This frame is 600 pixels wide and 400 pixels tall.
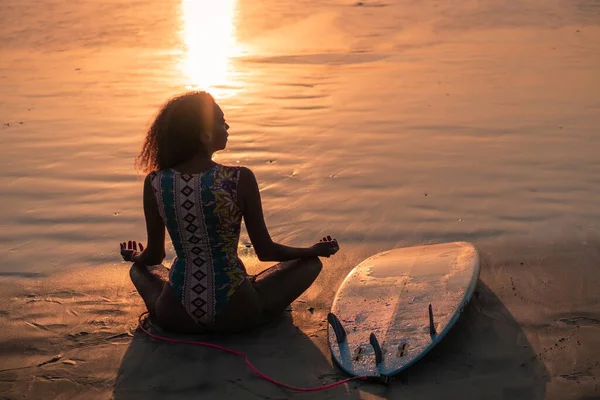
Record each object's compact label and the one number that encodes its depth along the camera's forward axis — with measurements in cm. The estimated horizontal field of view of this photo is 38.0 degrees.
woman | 361
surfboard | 353
